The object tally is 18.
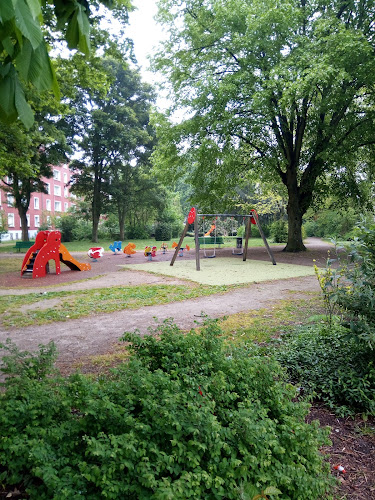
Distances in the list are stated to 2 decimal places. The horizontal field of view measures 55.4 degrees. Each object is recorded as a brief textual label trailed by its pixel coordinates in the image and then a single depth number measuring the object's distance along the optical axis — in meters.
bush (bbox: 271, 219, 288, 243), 31.22
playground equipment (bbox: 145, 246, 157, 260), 17.83
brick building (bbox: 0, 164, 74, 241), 46.32
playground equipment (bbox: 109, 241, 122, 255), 22.52
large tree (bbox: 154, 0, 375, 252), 14.10
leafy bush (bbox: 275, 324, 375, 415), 3.02
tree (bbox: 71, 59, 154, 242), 30.62
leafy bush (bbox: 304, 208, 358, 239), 34.22
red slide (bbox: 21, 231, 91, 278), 11.95
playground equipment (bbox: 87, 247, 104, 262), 17.84
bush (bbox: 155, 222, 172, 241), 37.56
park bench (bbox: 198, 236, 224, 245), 24.33
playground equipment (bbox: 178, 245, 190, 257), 19.71
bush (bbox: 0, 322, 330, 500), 1.57
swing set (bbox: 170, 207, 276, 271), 13.37
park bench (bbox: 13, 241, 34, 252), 21.77
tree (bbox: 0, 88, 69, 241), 11.93
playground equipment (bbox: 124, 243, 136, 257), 19.84
